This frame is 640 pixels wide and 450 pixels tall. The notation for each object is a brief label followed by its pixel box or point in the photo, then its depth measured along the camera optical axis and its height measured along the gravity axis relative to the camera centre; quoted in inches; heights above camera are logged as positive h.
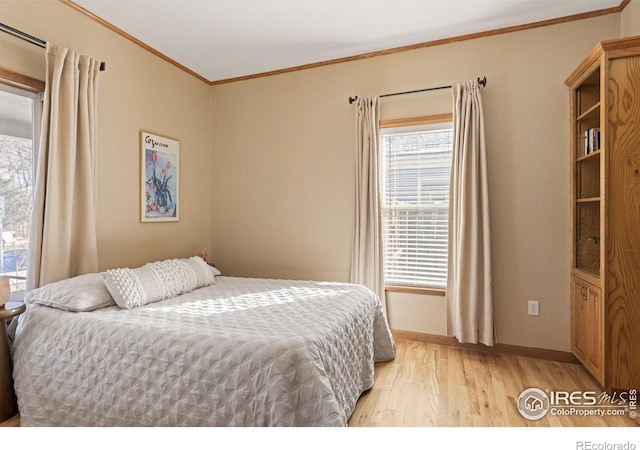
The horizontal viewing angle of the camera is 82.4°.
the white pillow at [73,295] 83.5 -16.8
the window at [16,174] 91.5 +12.7
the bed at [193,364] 62.7 -27.1
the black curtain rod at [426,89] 118.0 +46.1
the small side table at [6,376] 81.3 -34.3
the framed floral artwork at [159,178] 126.4 +16.5
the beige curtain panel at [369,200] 131.0 +8.5
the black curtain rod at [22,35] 86.2 +46.0
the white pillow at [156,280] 88.4 -15.5
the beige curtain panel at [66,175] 92.5 +13.0
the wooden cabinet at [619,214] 86.4 +2.3
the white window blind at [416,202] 128.9 +7.8
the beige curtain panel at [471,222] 115.8 +0.5
